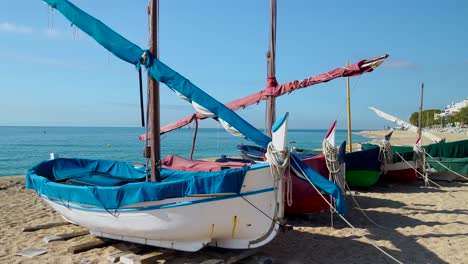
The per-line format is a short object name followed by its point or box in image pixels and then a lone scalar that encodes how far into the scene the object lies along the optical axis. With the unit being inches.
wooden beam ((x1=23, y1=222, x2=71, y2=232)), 327.9
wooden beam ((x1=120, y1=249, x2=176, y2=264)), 241.1
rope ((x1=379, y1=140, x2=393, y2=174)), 532.4
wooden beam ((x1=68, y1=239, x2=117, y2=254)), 271.1
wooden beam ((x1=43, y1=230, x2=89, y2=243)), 298.9
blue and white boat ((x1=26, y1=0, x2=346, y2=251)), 227.8
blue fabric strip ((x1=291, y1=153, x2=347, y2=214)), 243.0
